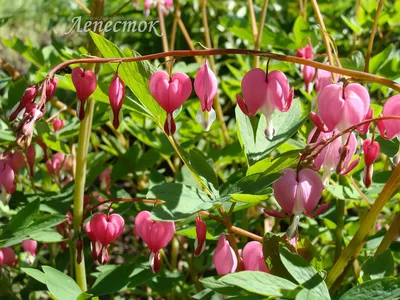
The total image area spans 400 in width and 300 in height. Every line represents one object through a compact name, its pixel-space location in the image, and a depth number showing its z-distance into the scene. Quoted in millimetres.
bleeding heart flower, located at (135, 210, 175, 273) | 415
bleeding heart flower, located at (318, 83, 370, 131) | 382
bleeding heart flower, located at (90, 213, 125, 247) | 428
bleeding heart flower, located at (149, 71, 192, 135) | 395
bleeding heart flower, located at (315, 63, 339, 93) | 458
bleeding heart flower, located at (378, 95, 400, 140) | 385
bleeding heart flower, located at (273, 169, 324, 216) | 384
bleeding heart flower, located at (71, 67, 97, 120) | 404
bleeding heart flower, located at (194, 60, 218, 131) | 402
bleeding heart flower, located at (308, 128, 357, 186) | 402
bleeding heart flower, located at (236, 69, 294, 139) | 395
